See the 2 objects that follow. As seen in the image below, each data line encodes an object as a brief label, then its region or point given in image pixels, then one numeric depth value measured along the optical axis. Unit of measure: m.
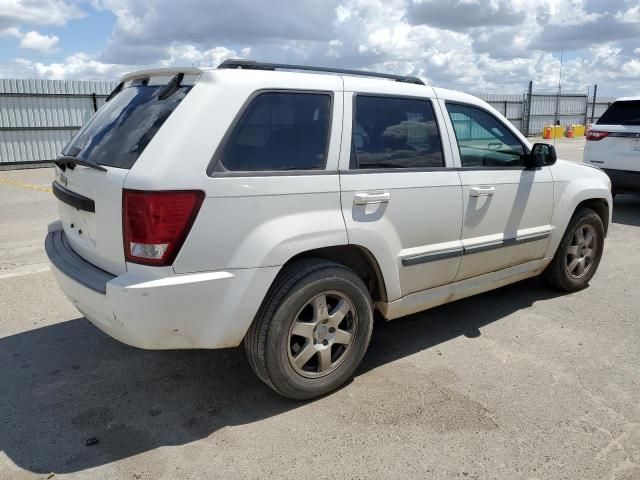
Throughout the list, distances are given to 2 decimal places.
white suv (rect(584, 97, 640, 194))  8.12
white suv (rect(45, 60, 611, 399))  2.66
